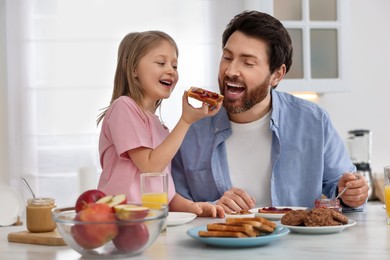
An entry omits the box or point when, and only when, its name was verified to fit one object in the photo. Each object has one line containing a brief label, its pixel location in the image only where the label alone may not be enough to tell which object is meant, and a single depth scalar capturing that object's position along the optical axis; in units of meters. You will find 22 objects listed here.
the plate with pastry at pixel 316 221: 1.68
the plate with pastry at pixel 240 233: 1.52
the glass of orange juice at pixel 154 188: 1.70
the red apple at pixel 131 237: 1.42
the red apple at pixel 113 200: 1.49
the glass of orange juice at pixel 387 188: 1.85
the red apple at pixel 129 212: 1.41
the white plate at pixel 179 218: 1.83
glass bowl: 1.41
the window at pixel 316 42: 3.59
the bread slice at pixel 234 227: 1.53
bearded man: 2.35
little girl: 2.06
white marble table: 1.48
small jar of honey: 1.73
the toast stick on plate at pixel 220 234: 1.53
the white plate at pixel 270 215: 1.88
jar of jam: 1.91
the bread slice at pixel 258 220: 1.58
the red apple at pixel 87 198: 1.52
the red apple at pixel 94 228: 1.40
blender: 3.86
